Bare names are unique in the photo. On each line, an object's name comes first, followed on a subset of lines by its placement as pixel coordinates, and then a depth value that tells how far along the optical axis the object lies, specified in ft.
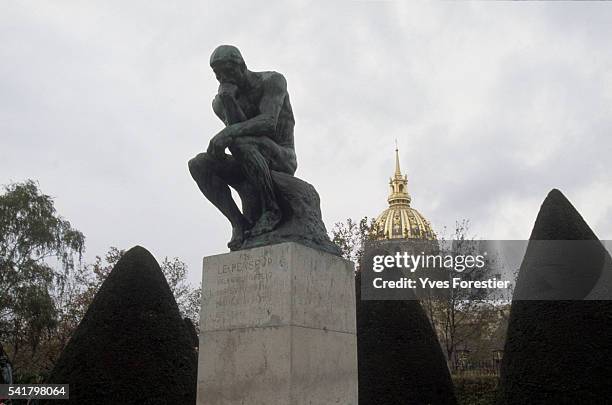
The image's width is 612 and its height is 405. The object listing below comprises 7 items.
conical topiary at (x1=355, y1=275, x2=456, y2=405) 50.60
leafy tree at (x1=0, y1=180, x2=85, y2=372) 97.35
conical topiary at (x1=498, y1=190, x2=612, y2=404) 44.52
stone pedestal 20.27
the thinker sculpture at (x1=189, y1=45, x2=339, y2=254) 23.56
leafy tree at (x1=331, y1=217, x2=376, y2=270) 106.73
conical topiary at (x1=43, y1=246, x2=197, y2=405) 45.68
